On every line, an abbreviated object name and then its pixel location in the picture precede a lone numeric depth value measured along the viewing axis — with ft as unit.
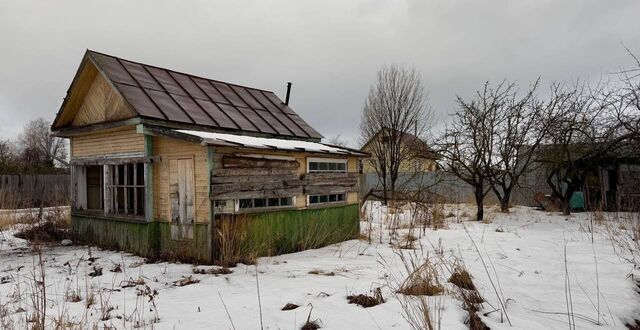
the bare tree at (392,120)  69.72
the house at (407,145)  48.24
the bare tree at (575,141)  43.16
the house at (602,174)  47.01
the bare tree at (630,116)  34.13
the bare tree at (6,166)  69.03
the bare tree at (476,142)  46.42
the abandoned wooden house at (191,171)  26.00
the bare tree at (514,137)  46.55
